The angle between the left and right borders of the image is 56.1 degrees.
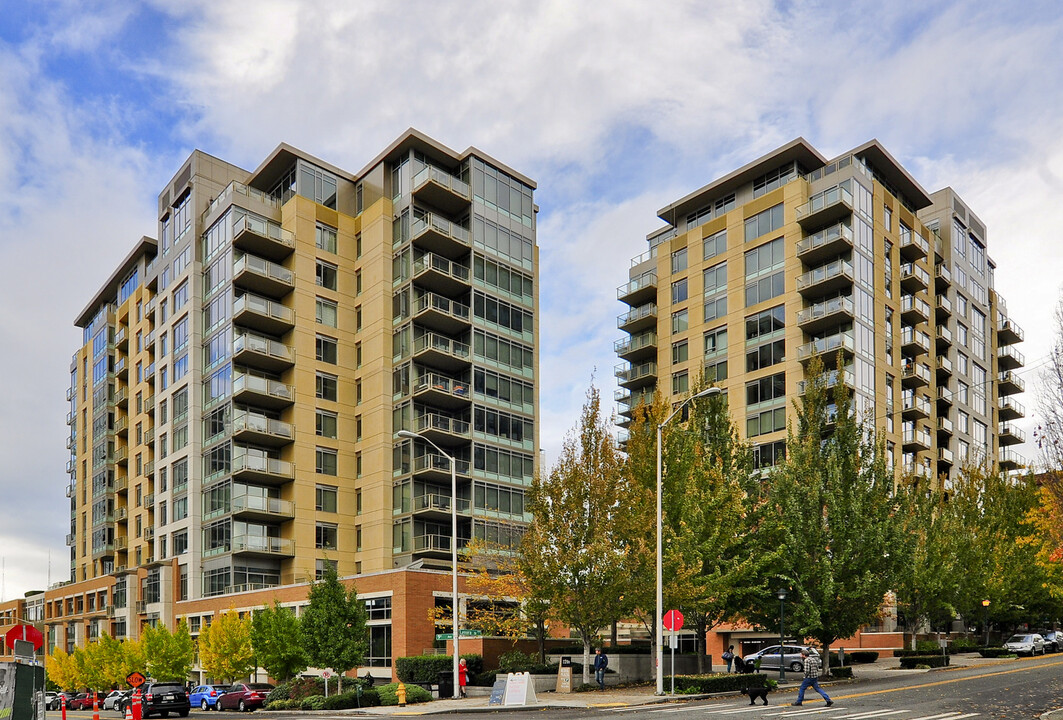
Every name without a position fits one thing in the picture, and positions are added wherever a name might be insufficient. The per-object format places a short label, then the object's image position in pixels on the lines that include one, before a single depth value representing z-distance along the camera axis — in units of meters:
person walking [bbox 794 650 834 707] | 28.91
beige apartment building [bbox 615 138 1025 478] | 71.50
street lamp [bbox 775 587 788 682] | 37.84
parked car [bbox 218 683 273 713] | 44.62
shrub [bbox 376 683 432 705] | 38.62
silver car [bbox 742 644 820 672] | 50.12
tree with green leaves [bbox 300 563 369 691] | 40.50
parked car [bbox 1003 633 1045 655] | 56.44
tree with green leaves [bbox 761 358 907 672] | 39.38
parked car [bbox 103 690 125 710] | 58.50
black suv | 40.50
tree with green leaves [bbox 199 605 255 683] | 54.28
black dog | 30.11
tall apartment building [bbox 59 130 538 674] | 65.31
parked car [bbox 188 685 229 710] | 48.38
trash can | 40.84
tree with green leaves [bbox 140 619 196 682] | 59.19
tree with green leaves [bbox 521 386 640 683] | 37.31
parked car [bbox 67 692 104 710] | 63.73
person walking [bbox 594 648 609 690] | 39.00
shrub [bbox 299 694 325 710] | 38.34
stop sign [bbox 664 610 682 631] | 34.25
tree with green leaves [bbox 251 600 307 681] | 46.72
